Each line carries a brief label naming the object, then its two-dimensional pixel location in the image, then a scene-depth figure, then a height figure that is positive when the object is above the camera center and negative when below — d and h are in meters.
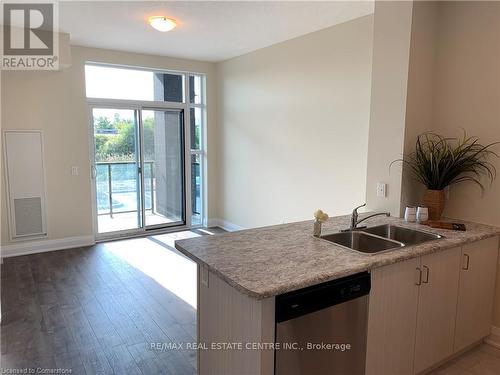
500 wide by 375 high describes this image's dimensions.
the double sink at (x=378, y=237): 2.40 -0.62
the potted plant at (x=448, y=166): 2.73 -0.13
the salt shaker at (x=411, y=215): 2.78 -0.52
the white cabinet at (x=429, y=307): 2.02 -1.01
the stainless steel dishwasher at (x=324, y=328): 1.62 -0.89
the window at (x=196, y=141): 6.18 +0.08
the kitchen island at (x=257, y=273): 1.57 -0.61
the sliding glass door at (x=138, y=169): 5.52 -0.39
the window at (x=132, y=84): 5.29 +0.95
